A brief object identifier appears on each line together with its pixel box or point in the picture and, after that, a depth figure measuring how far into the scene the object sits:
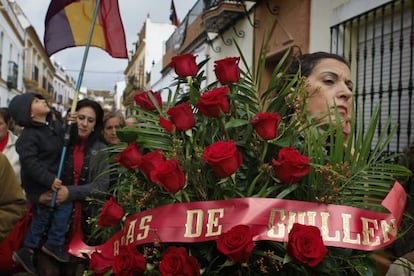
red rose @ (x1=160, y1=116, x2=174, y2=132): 1.28
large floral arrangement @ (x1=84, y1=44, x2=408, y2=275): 1.12
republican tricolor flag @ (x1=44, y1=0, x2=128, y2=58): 4.21
